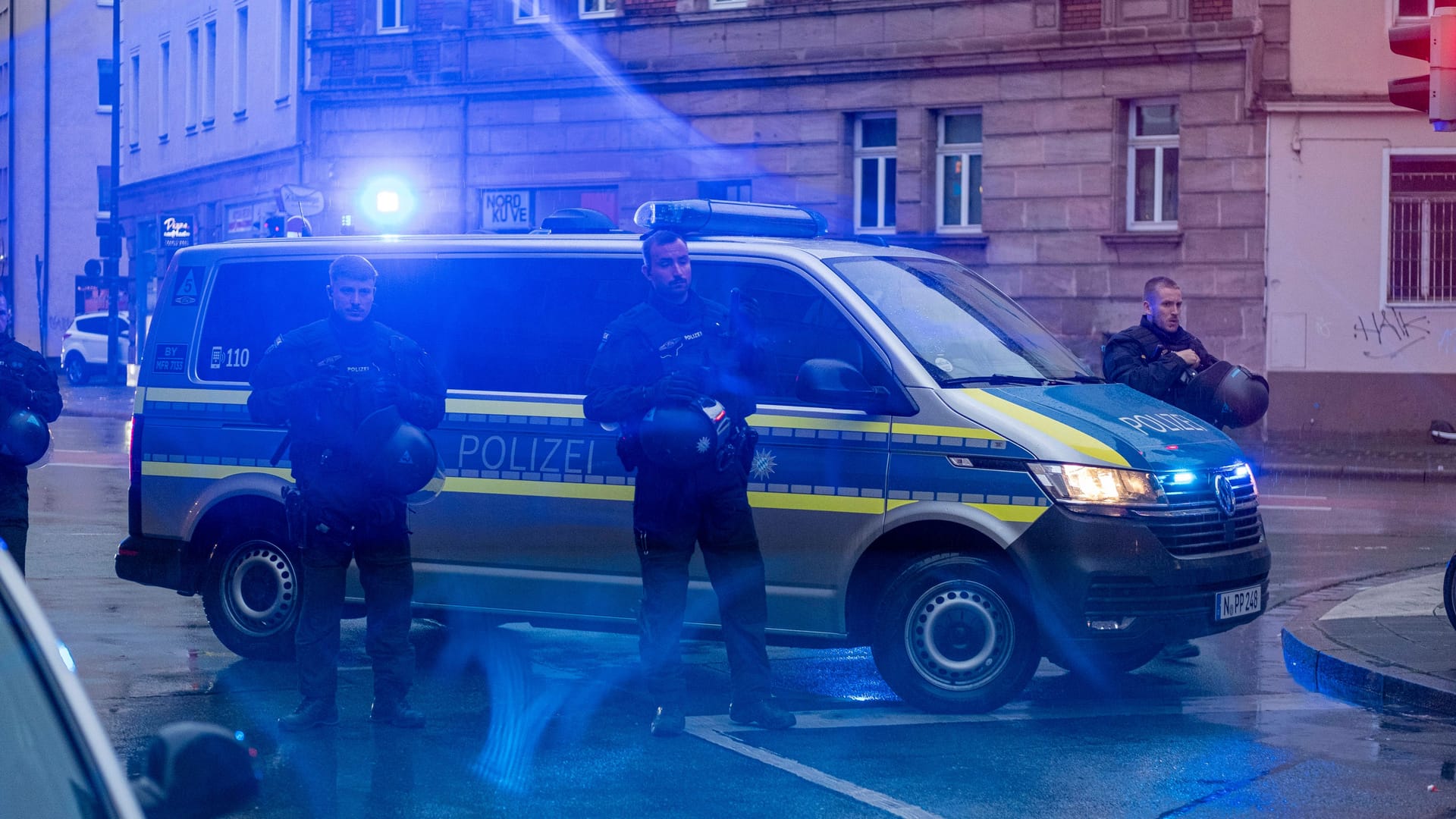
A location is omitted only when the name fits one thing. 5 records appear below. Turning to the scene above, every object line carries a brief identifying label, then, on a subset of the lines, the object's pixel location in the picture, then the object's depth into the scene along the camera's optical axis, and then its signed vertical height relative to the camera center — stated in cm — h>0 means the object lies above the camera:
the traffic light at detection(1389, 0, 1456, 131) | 858 +164
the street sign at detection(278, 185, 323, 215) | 1698 +189
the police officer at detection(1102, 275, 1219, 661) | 941 +28
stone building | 2353 +386
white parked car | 4184 +106
